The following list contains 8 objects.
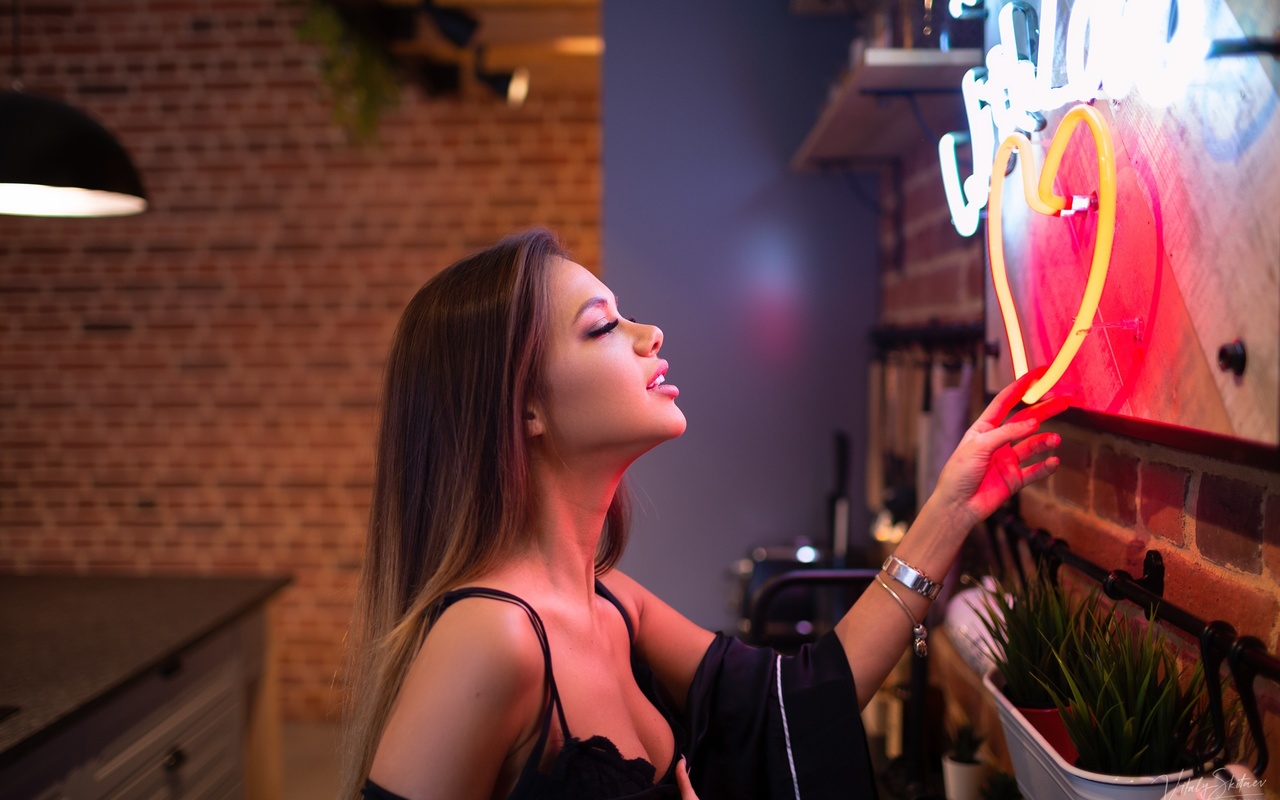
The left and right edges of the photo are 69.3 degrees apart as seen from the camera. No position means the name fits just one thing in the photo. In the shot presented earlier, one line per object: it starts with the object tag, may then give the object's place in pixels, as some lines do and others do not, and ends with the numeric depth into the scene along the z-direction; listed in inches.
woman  42.8
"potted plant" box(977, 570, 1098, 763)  37.2
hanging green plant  138.6
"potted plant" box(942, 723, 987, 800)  52.1
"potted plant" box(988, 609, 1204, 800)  30.3
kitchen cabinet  69.7
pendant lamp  84.0
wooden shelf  57.3
